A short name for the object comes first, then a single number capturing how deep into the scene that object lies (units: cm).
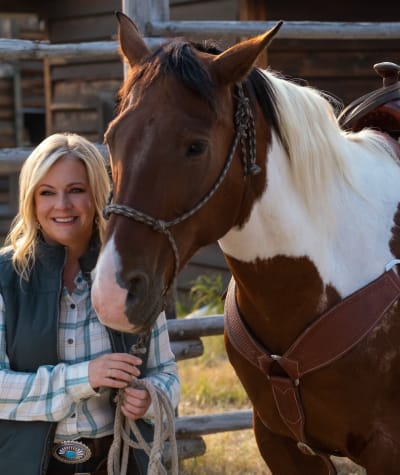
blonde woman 467
